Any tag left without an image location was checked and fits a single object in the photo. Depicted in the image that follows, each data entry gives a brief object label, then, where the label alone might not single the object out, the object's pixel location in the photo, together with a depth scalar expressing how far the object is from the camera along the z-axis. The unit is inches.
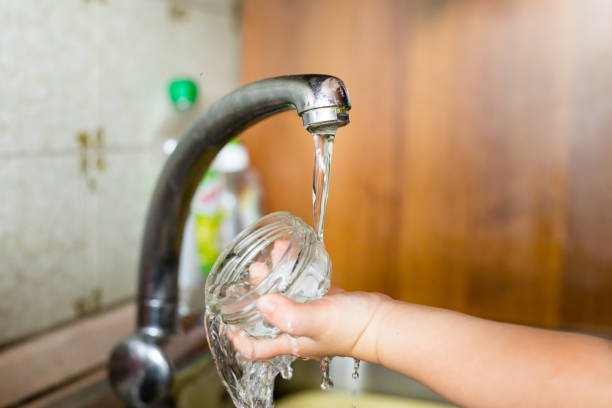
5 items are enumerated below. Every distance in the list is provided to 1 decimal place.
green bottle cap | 35.5
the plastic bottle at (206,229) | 37.8
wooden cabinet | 41.1
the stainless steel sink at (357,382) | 34.2
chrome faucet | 18.0
